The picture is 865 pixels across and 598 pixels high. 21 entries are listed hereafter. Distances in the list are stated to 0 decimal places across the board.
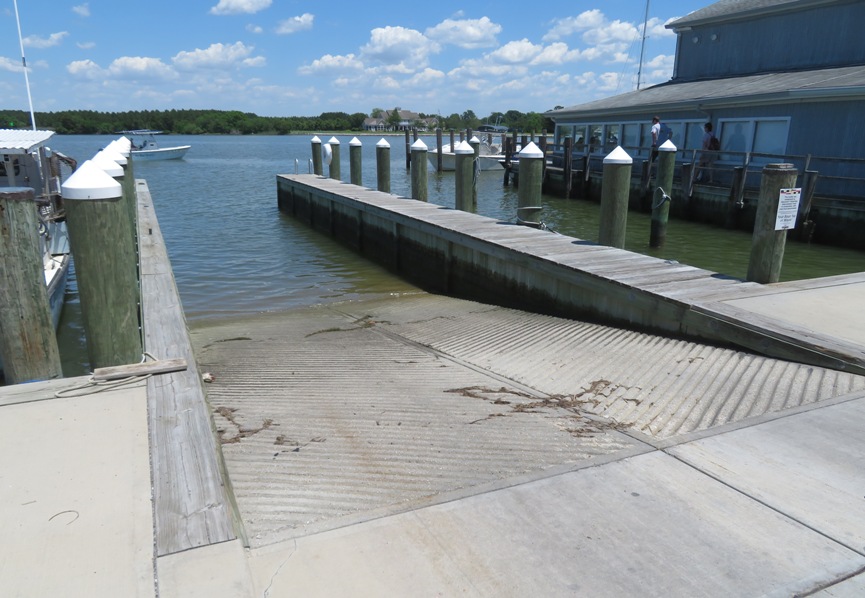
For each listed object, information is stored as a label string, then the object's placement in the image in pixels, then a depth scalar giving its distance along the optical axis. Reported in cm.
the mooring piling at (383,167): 1775
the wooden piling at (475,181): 1740
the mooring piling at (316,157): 2297
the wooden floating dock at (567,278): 537
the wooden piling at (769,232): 660
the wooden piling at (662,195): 1343
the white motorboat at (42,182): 971
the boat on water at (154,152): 4853
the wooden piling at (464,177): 1422
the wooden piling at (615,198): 908
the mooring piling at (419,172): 1572
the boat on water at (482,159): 3950
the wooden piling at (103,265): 405
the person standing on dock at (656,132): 2065
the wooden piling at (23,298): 405
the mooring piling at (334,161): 2155
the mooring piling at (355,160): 1981
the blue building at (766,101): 1546
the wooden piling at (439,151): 3851
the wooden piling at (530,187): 1056
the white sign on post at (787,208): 659
